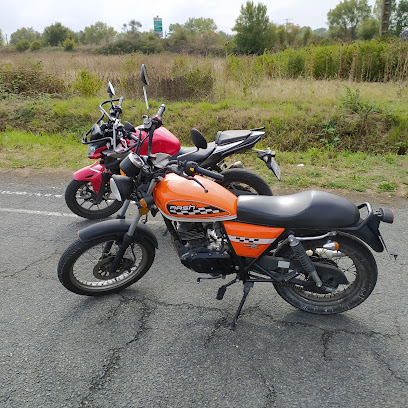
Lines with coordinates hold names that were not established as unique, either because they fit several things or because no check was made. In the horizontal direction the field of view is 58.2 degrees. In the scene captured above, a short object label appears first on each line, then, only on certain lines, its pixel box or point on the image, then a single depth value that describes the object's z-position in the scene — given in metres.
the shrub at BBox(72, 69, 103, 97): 10.96
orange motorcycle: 2.52
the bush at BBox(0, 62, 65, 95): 11.37
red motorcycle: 4.02
